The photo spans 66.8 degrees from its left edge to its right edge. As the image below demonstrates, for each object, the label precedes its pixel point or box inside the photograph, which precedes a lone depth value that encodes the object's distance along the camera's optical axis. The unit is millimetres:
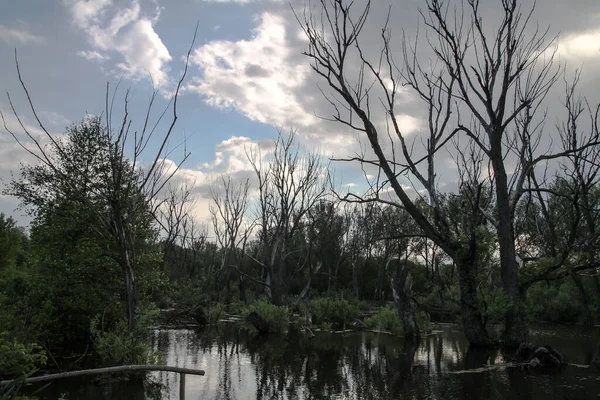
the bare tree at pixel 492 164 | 15695
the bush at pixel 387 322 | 20844
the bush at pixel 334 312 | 24750
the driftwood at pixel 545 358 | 12406
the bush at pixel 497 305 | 15031
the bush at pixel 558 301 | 28703
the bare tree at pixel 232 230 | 40594
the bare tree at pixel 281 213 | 30859
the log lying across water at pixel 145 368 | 4788
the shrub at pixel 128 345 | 10062
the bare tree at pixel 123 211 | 10406
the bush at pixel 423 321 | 20891
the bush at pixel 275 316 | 21703
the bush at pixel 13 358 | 6971
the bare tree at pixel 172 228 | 44394
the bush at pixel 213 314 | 25656
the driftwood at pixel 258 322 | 21453
